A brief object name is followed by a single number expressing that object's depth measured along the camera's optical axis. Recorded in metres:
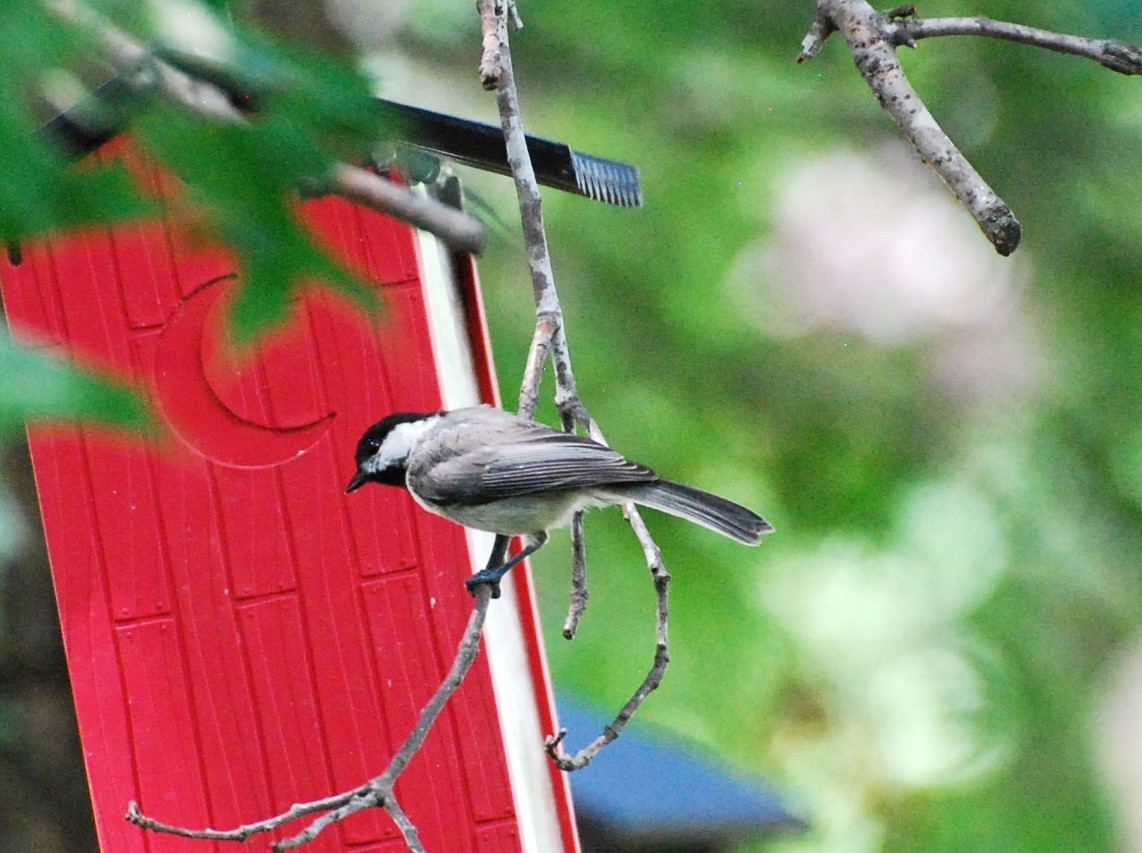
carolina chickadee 4.14
